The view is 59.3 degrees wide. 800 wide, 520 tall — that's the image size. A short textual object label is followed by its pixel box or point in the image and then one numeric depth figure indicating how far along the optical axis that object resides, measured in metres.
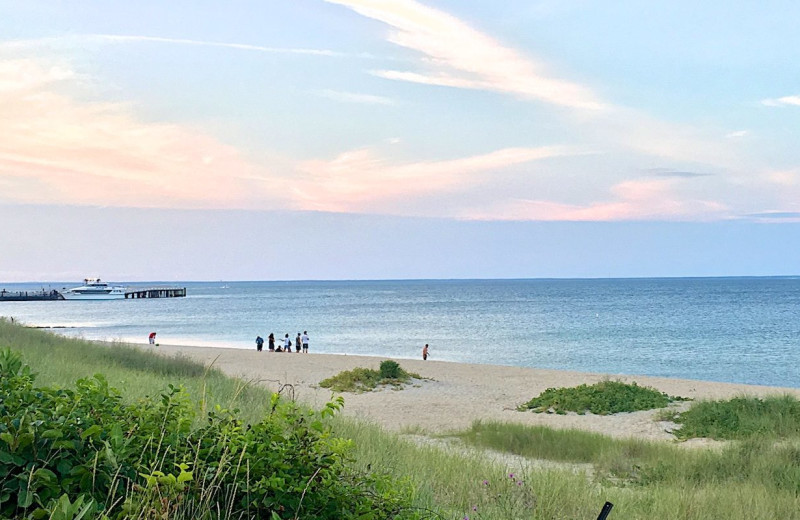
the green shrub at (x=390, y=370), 27.48
